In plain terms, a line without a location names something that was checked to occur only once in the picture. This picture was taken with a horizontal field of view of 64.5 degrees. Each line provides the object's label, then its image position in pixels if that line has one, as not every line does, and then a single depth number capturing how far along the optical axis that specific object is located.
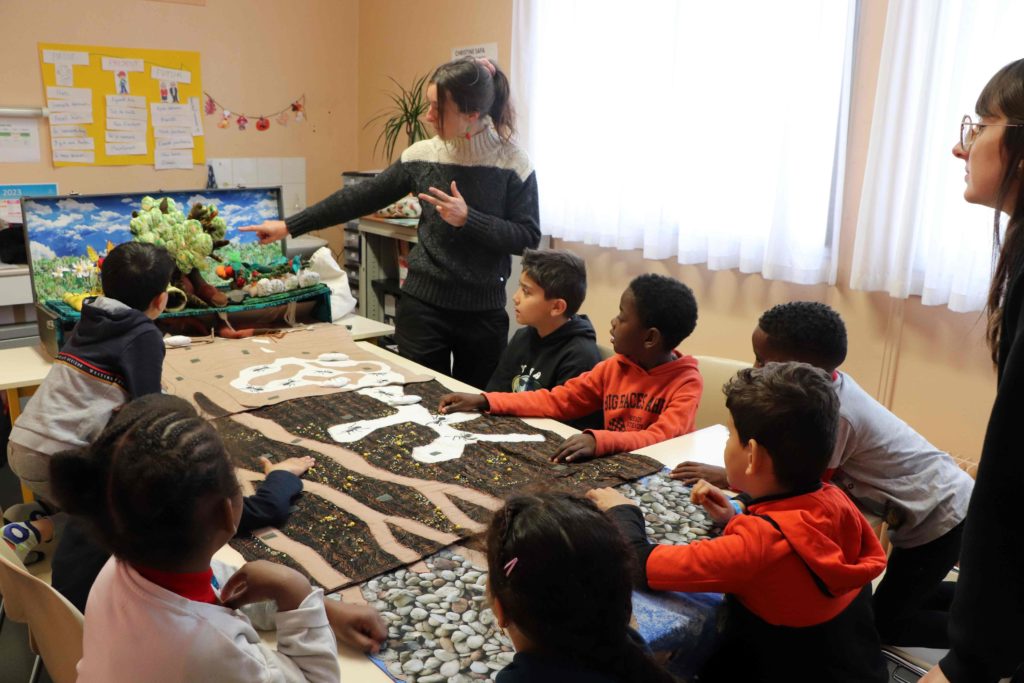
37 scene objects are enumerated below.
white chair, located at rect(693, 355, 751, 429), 2.26
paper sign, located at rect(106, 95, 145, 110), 4.14
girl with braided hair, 0.93
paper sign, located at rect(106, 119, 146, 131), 4.17
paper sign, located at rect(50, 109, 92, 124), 4.01
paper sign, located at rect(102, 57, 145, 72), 4.11
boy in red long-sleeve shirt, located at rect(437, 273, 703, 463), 1.99
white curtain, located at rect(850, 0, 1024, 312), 2.35
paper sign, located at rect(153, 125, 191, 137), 4.31
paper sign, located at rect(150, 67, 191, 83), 4.26
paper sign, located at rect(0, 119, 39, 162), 3.89
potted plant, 4.37
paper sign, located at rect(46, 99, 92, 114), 3.99
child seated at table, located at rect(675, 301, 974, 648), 1.64
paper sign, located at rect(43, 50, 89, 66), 3.95
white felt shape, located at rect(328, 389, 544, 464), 1.81
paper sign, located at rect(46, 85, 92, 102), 3.98
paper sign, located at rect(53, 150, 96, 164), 4.06
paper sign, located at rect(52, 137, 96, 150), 4.04
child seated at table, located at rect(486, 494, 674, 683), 0.94
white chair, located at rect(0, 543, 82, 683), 1.12
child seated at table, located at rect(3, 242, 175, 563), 1.73
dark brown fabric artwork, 1.38
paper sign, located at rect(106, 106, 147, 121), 4.15
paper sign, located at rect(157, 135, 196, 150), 4.34
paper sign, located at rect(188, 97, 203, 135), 4.41
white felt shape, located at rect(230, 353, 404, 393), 2.27
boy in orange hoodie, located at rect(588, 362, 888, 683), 1.23
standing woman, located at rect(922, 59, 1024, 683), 0.85
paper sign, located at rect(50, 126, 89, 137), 4.02
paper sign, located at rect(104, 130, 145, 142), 4.18
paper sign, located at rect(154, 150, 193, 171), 4.35
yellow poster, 4.02
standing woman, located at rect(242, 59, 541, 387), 2.40
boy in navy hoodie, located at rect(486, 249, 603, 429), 2.27
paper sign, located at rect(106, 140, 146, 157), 4.19
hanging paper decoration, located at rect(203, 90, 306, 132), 4.48
